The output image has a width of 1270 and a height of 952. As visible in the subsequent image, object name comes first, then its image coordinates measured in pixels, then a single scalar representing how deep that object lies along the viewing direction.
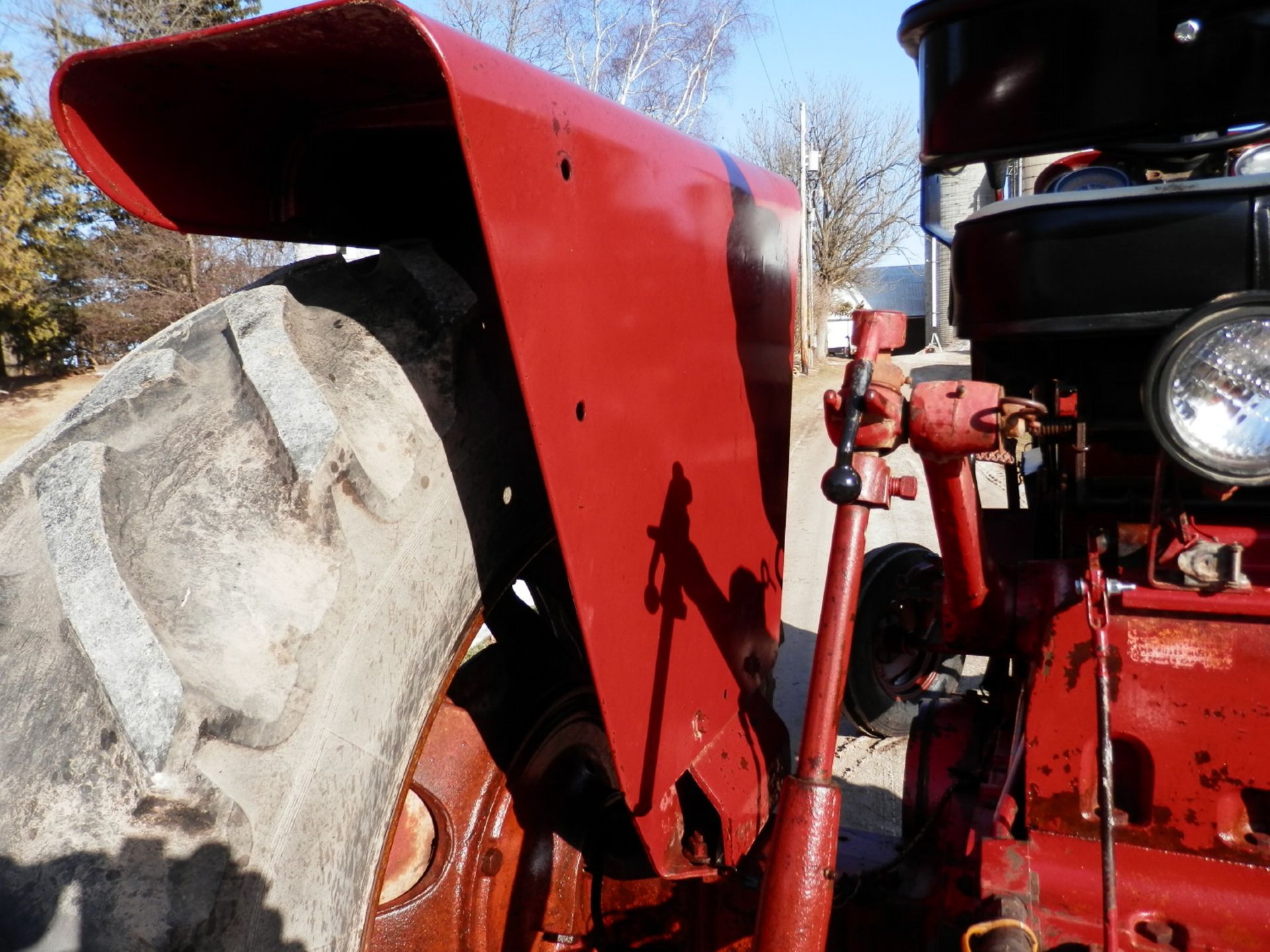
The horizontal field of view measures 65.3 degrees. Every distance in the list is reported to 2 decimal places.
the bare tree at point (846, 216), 23.41
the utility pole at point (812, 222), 19.53
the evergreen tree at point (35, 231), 13.67
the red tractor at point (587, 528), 1.00
